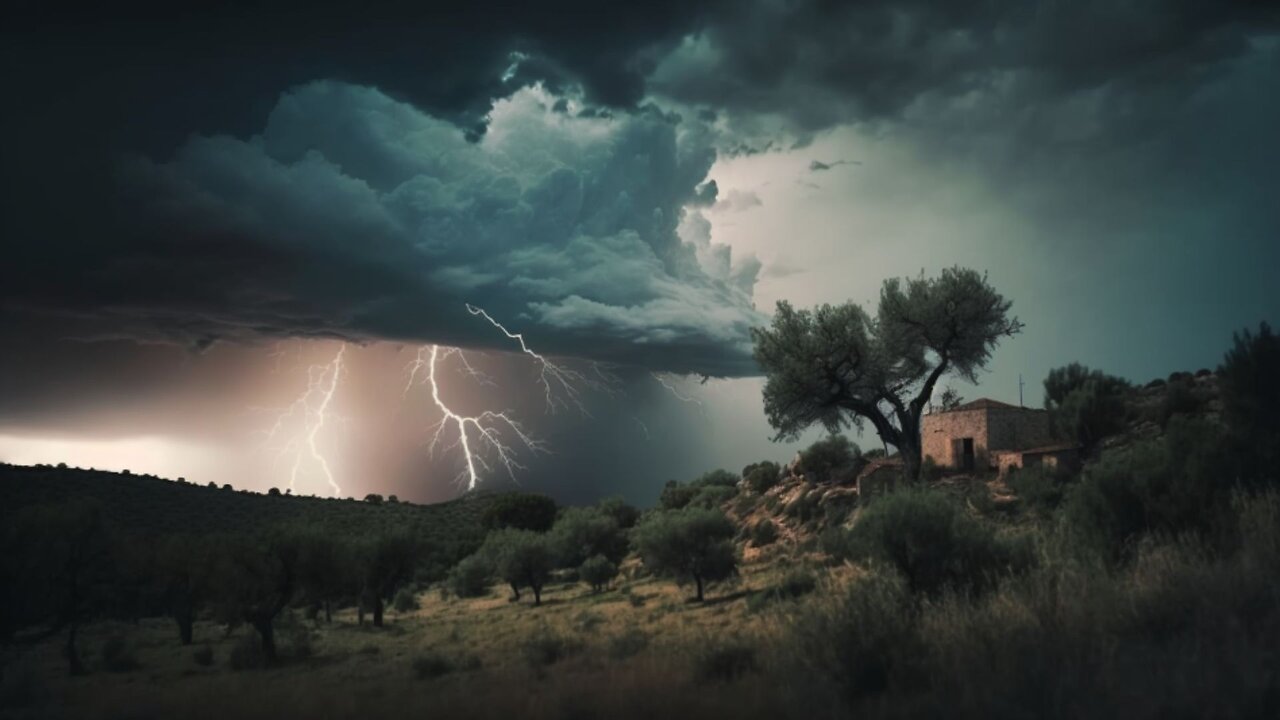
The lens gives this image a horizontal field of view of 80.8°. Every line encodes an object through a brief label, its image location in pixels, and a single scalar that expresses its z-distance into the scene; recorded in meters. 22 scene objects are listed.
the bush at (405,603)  50.06
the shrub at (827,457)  62.81
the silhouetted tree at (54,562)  28.38
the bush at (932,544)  15.94
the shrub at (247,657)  27.16
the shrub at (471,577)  54.84
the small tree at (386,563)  44.84
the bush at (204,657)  28.27
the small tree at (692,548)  35.03
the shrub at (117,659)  28.52
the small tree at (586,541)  55.06
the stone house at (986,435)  49.09
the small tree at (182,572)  35.06
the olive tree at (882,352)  43.56
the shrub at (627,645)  17.97
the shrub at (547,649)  18.53
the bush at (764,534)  48.72
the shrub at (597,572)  45.44
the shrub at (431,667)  19.59
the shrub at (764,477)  68.31
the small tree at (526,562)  47.97
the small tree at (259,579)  29.72
